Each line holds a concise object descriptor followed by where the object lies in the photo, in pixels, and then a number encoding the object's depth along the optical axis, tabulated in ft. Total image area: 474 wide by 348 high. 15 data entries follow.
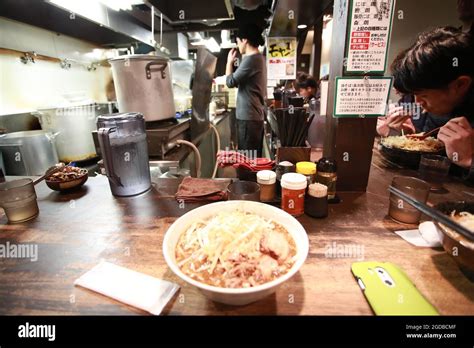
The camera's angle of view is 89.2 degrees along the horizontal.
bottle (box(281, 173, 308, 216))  3.25
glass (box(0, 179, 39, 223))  3.40
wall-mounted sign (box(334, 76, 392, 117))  3.72
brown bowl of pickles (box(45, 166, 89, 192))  4.27
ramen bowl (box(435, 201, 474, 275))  2.03
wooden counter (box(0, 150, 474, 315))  2.06
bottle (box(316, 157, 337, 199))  3.60
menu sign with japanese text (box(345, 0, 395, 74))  3.44
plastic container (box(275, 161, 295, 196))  3.71
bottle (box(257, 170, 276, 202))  3.61
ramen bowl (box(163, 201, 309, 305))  1.74
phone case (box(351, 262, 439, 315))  1.92
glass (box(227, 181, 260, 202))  3.33
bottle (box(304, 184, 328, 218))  3.29
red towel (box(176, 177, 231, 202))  3.94
